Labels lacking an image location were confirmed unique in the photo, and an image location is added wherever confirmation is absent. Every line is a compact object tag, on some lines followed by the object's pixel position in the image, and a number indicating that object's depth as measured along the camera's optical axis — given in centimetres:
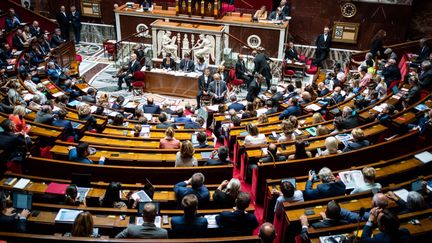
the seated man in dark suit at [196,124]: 923
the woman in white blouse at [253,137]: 784
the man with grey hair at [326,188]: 608
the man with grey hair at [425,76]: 1007
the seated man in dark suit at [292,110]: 971
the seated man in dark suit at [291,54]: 1490
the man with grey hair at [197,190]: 586
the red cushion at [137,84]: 1334
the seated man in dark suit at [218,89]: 1214
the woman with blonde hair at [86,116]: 883
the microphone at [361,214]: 520
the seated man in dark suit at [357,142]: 742
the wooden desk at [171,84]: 1336
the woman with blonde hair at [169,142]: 781
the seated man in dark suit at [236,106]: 1078
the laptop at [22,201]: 555
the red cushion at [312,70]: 1502
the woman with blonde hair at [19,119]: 809
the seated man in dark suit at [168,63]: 1373
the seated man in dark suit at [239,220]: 530
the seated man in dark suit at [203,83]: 1253
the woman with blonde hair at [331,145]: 718
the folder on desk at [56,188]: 606
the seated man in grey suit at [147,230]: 495
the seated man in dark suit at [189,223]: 513
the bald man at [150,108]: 1056
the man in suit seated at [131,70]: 1361
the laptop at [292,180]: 627
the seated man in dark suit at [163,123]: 911
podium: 1413
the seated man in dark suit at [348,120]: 862
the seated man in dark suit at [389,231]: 475
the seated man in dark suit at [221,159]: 699
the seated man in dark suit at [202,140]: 773
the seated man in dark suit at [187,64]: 1351
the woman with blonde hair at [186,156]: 684
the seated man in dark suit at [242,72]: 1359
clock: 1572
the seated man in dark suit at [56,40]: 1550
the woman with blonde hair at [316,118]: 882
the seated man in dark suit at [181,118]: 966
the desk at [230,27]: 1491
